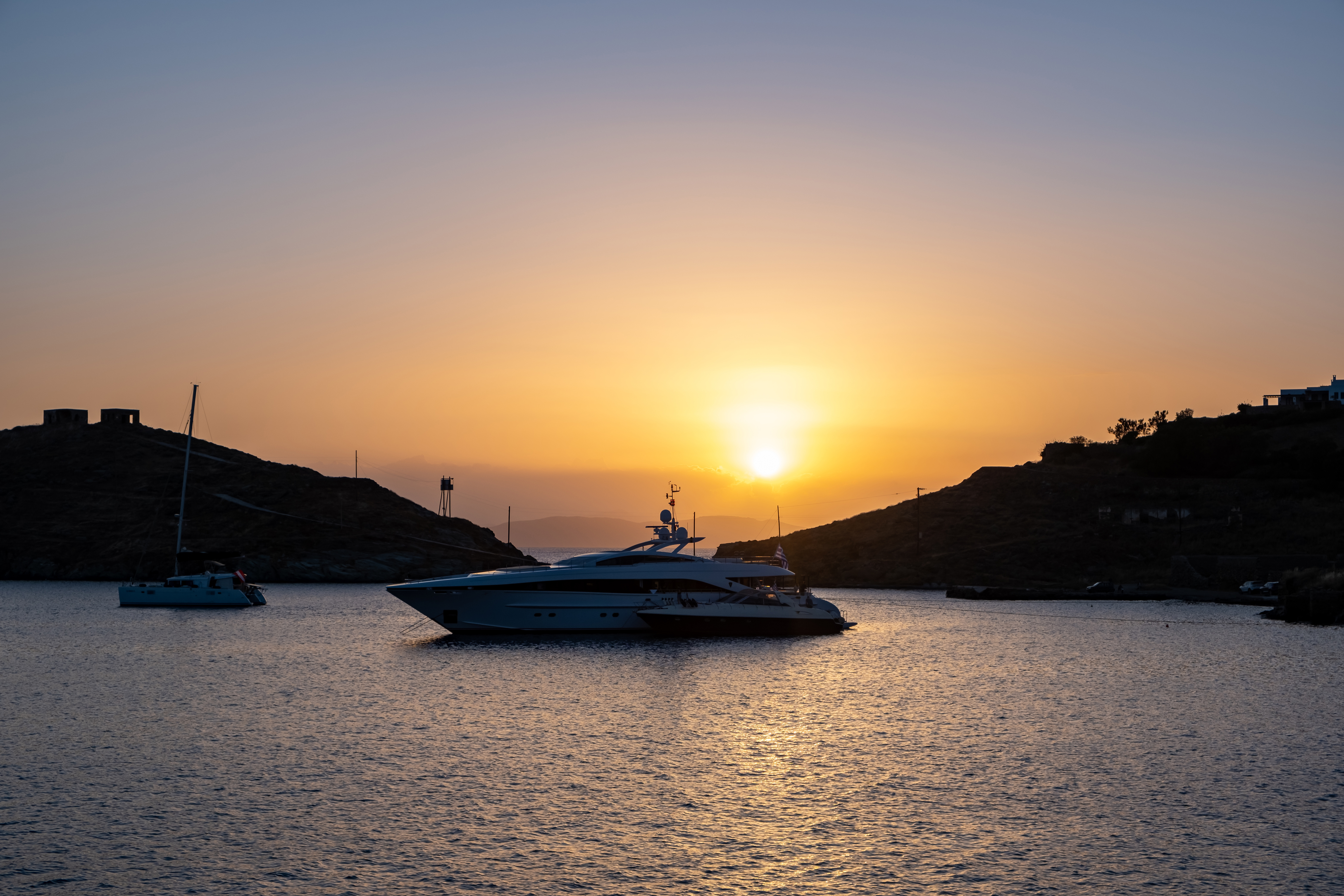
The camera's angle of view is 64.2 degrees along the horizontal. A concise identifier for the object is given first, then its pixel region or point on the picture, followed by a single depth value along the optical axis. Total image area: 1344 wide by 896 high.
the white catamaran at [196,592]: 100.19
